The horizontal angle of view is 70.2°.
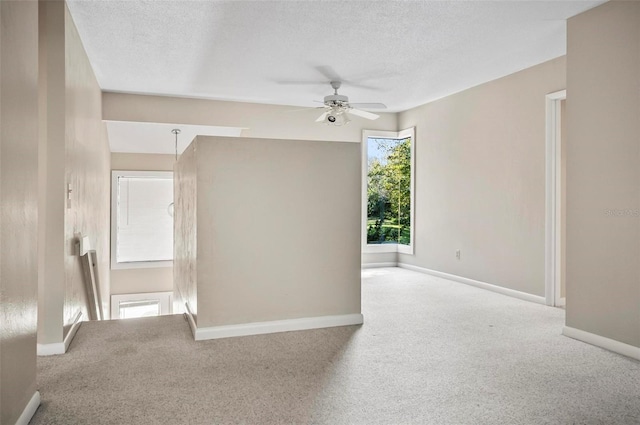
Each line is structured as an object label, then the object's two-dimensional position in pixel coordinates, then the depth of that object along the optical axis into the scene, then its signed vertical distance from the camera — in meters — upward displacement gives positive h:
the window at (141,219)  7.34 -0.13
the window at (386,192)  7.58 +0.32
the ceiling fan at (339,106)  5.46 +1.28
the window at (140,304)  7.28 -1.53
